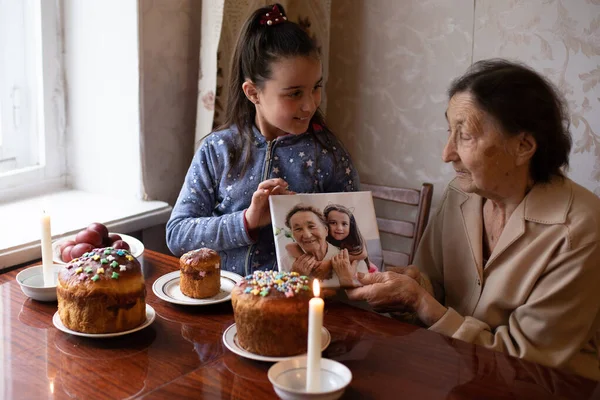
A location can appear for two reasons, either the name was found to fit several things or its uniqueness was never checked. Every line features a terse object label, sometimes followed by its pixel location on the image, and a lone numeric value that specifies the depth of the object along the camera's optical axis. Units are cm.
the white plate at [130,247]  183
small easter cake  160
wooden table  125
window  245
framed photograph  166
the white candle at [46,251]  161
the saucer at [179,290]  159
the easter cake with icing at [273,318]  134
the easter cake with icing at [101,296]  141
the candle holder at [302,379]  115
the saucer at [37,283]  160
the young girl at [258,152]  190
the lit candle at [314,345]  112
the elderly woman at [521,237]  159
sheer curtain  237
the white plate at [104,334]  141
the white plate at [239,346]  132
